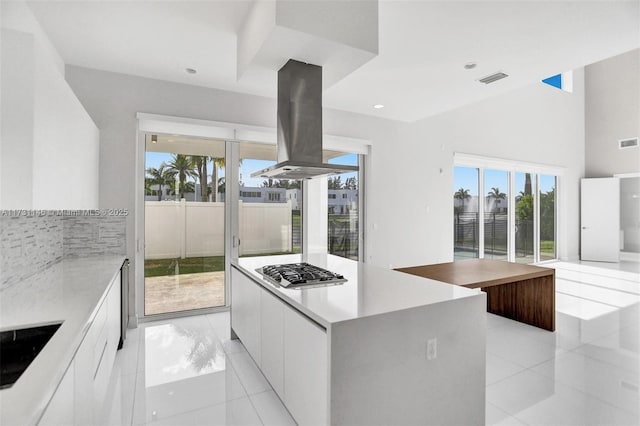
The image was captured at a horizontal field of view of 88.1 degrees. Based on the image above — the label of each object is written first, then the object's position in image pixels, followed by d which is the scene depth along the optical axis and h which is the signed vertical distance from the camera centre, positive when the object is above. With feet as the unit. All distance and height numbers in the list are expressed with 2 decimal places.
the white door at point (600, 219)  26.27 -0.45
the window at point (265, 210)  14.65 +0.17
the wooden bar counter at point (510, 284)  10.47 -2.43
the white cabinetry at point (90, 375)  3.60 -2.35
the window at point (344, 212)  17.19 +0.09
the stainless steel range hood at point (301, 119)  8.43 +2.49
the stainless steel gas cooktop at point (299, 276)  7.01 -1.41
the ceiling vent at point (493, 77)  11.70 +4.94
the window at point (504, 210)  22.00 +0.26
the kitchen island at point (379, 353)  4.92 -2.30
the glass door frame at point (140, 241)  12.70 -1.07
